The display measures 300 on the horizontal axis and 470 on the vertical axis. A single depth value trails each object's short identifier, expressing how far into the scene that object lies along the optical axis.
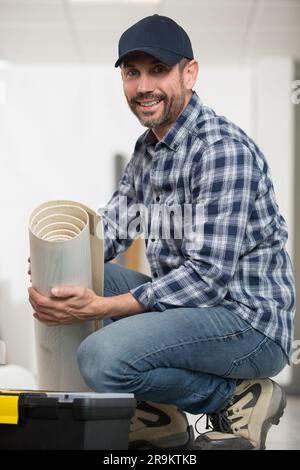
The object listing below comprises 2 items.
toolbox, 2.40
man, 2.53
